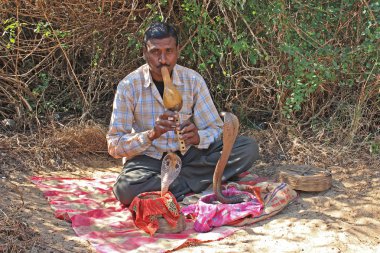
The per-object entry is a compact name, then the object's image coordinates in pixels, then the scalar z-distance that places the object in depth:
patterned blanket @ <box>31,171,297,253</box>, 3.23
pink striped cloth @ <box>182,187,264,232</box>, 3.45
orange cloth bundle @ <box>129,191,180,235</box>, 3.35
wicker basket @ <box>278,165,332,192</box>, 3.93
